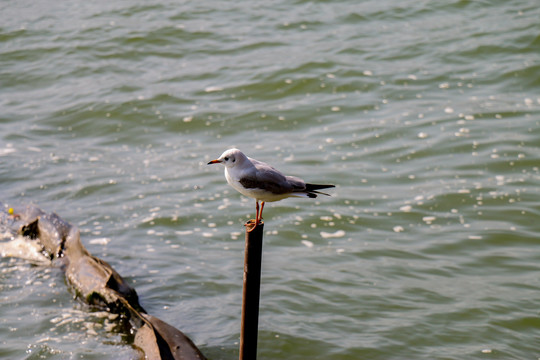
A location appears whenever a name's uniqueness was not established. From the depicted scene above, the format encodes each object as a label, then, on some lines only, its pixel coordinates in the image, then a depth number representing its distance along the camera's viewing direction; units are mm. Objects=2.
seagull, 8594
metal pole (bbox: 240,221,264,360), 8687
